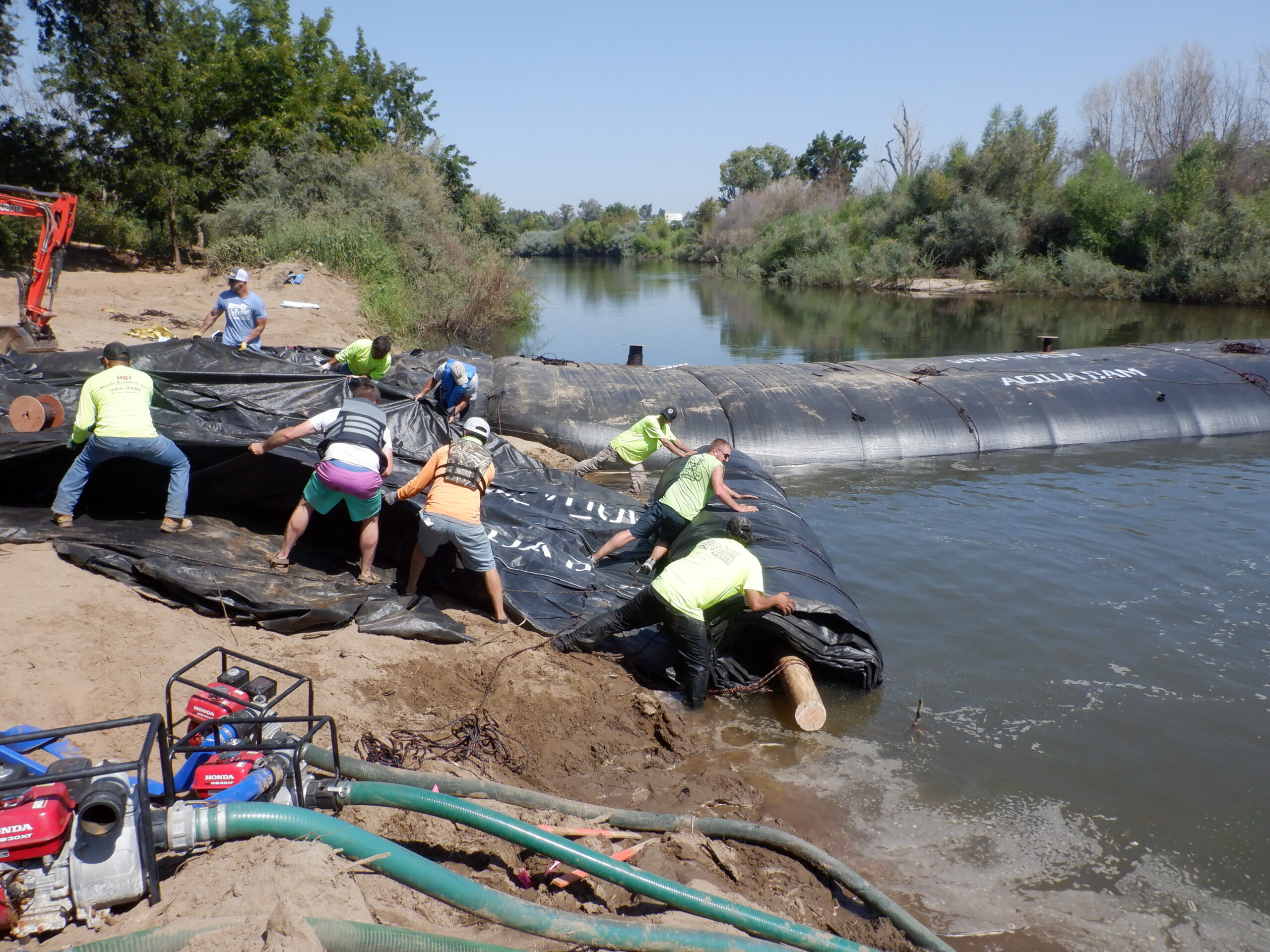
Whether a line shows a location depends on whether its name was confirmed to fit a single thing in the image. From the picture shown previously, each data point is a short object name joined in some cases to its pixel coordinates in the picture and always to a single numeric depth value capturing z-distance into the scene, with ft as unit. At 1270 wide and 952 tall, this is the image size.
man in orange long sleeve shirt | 20.18
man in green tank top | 25.62
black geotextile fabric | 18.88
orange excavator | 39.04
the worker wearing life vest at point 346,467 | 19.40
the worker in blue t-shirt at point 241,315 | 32.96
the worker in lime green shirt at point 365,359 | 29.71
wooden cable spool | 20.49
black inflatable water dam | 41.24
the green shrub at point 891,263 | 147.74
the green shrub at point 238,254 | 73.20
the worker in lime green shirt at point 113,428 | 19.08
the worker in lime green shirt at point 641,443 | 32.55
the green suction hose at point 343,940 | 8.26
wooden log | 19.29
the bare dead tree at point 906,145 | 212.43
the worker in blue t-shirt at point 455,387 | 29.60
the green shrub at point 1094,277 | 128.36
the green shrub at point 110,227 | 84.48
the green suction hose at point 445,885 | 9.70
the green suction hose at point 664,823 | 12.23
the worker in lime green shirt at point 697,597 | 19.49
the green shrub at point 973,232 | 141.08
